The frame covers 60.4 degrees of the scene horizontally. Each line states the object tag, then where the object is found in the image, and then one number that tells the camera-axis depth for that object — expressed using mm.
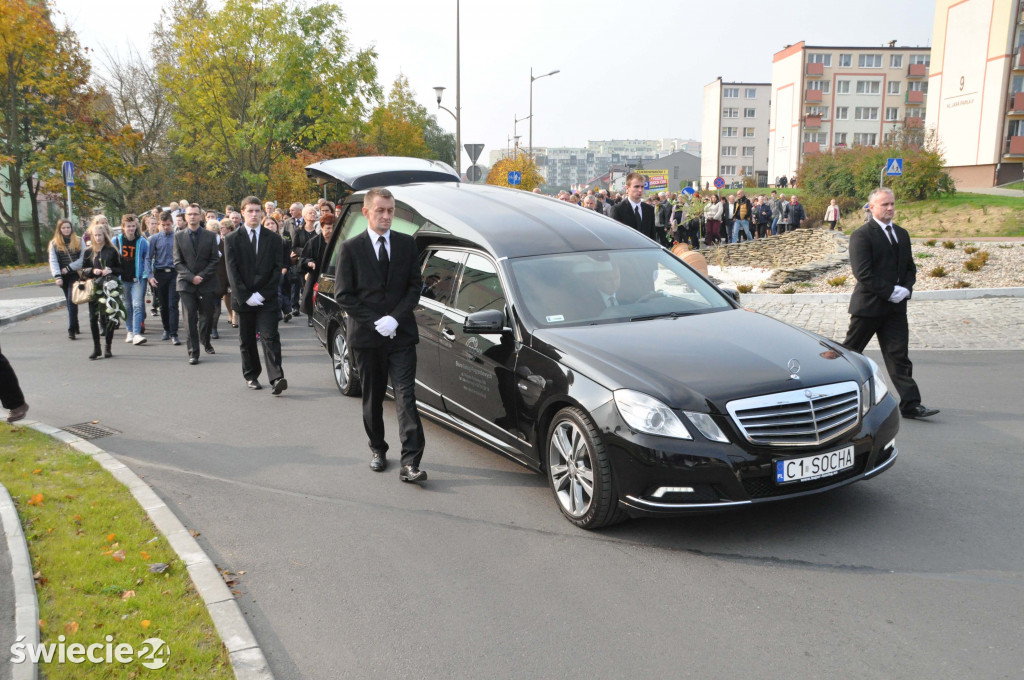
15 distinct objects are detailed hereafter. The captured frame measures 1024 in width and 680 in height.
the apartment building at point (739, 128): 117125
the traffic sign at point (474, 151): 25953
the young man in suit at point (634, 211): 10289
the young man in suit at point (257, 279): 9219
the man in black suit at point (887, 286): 7457
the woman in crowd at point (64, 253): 12712
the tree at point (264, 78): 26359
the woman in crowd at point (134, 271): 12305
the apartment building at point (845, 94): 90562
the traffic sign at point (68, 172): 22222
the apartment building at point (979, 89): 53094
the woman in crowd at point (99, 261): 11648
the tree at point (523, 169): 54728
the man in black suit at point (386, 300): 6113
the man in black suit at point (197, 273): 11367
